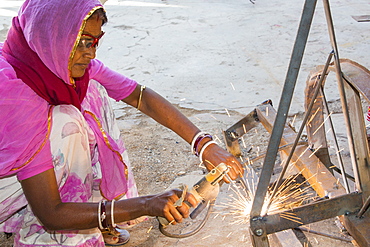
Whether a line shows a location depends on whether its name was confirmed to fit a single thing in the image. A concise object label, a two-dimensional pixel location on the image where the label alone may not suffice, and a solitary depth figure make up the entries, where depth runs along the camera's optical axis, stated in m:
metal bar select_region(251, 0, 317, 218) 1.37
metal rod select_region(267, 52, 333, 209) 1.70
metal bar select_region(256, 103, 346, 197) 2.24
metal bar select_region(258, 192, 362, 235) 1.68
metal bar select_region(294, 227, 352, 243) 2.47
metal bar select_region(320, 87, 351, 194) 1.96
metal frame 1.42
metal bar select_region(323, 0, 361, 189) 1.65
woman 1.90
